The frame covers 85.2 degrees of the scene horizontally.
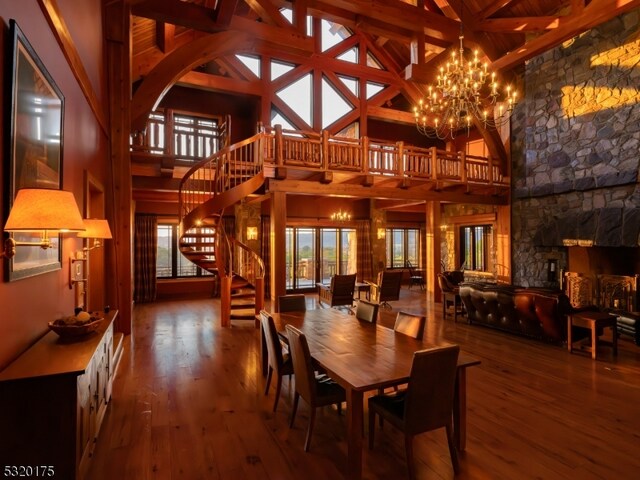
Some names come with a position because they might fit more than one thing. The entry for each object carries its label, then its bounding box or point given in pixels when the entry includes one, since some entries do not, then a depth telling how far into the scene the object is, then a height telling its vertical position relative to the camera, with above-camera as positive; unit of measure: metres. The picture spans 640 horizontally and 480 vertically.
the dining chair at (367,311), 3.54 -0.72
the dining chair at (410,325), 2.93 -0.72
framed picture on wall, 1.74 +0.63
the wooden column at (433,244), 8.57 -0.05
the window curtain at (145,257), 8.80 -0.37
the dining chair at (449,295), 6.38 -0.99
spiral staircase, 6.35 +0.41
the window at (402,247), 12.11 -0.17
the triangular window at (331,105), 10.10 +4.04
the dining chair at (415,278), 11.00 -1.15
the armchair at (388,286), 7.36 -0.95
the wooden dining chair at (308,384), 2.40 -1.03
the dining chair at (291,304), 4.18 -0.74
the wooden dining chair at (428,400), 2.02 -0.95
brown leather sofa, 4.57 -0.97
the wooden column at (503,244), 8.81 -0.05
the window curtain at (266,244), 9.88 -0.05
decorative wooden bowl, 2.16 -0.55
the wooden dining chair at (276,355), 3.02 -1.00
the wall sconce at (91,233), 2.97 +0.08
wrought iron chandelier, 4.79 +2.22
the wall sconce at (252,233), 9.57 +0.26
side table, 4.29 -1.04
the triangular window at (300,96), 9.59 +4.08
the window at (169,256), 9.28 -0.36
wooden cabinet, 1.61 -0.81
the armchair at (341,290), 6.79 -0.95
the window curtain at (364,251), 10.93 -0.28
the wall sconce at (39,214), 1.52 +0.13
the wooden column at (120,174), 4.75 +0.97
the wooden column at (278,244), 6.72 -0.03
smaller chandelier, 10.43 +0.79
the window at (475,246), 10.36 -0.12
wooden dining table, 2.07 -0.82
